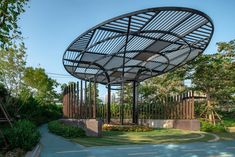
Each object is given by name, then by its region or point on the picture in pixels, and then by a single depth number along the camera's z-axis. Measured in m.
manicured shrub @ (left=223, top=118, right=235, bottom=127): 15.68
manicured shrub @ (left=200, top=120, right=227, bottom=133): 11.70
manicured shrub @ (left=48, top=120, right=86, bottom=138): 9.36
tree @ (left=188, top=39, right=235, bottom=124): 15.28
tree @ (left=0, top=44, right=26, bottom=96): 13.37
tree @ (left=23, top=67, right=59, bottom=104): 17.19
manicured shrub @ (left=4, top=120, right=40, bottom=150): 5.77
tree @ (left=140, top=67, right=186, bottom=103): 17.99
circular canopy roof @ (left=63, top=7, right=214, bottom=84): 8.23
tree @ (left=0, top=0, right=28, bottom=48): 4.36
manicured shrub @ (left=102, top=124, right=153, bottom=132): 11.62
